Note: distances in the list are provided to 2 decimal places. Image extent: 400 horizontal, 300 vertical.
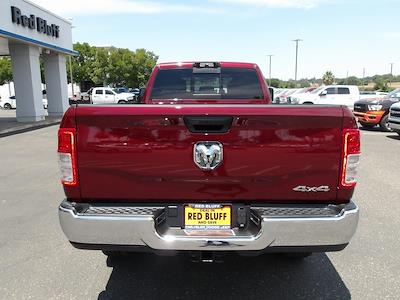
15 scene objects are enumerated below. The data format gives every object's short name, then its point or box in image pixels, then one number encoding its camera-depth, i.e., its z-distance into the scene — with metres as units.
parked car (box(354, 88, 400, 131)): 15.88
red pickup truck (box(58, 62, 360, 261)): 2.75
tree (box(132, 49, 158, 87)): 66.09
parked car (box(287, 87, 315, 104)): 26.41
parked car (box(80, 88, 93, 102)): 41.62
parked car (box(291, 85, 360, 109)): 23.44
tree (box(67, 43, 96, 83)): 62.72
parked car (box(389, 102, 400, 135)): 13.23
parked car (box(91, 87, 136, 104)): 32.47
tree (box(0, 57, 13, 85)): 56.32
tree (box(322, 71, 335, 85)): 95.06
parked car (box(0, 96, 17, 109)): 37.78
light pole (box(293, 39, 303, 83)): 66.75
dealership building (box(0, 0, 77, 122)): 17.78
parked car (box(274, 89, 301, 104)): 30.89
